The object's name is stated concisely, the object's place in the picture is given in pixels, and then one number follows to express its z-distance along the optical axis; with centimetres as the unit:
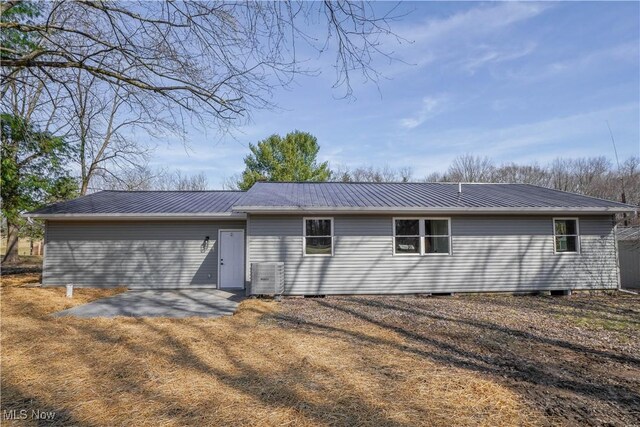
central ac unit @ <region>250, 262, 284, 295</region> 937
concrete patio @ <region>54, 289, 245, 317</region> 751
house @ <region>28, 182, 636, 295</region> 1008
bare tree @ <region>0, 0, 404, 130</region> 468
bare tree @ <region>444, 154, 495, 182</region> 3516
